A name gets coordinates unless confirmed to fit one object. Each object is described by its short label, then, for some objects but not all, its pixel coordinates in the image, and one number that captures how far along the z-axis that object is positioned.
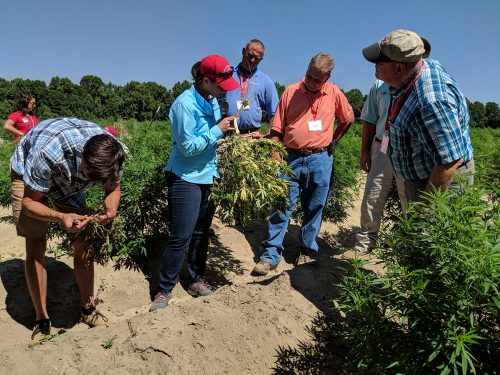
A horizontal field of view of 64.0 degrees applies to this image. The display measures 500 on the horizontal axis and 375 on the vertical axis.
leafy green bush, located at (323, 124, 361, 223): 6.05
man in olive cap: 2.23
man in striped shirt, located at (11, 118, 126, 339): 2.38
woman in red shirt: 7.29
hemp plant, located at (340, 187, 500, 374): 1.50
